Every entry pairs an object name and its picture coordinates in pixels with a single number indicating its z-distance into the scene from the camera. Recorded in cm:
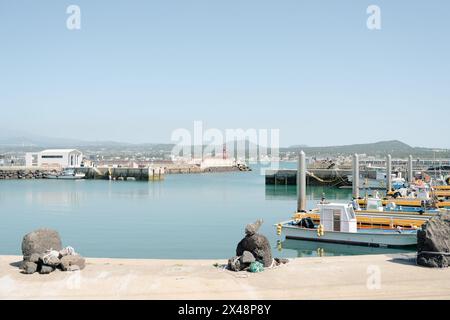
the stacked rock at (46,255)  1177
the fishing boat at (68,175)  9531
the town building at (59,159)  11208
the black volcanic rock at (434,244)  1209
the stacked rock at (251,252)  1205
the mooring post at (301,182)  3063
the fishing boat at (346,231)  2286
